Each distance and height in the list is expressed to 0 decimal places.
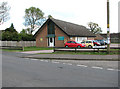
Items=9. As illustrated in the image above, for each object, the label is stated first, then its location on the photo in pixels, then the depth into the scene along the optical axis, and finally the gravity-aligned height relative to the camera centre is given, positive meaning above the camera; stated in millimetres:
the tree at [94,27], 84938 +8973
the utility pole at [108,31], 15148 +1175
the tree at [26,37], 42262 +1700
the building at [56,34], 32697 +2071
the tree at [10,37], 40850 +1646
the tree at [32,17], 60028 +10566
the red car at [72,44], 27388 -272
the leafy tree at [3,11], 35238 +7657
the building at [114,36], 61875 +3265
